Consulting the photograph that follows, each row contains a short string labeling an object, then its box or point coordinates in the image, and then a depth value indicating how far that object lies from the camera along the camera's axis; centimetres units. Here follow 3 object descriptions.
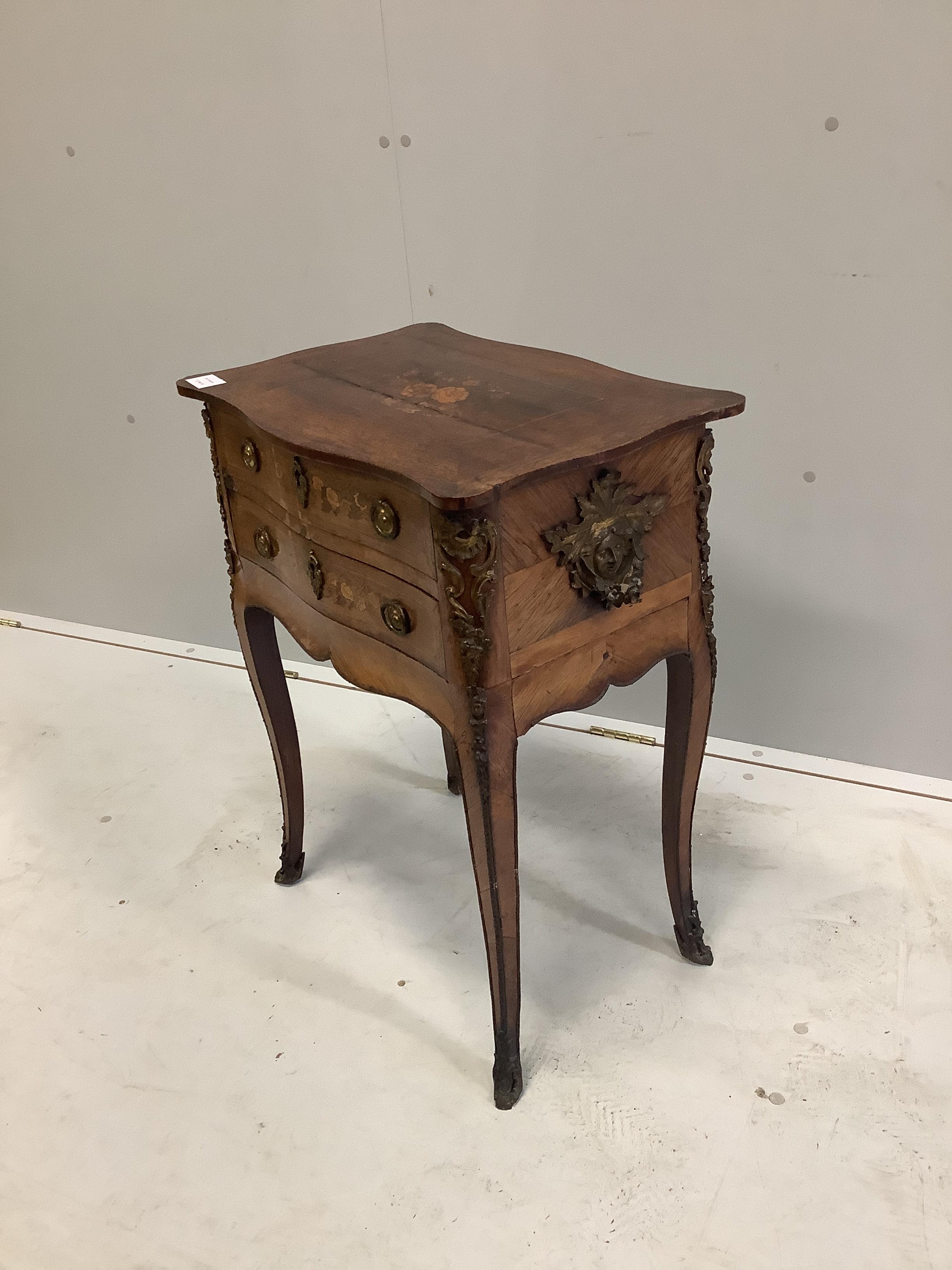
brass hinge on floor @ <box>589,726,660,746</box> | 206
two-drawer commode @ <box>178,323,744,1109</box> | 114
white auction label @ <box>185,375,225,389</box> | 147
